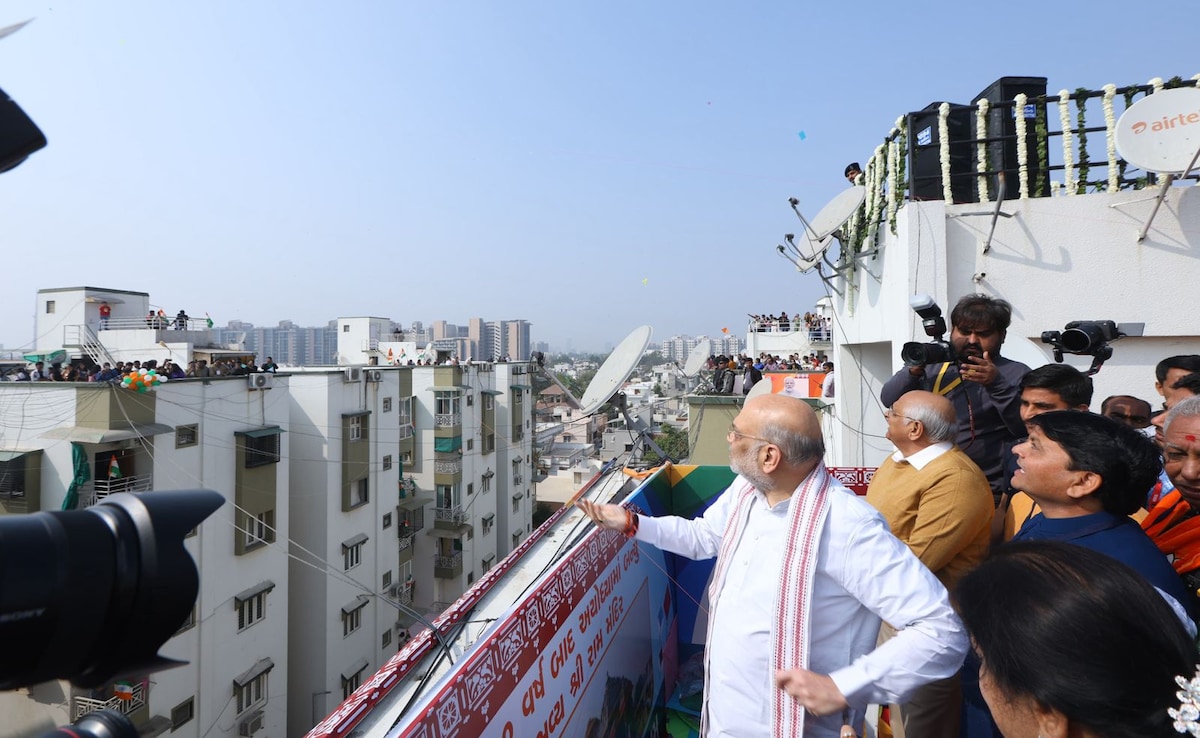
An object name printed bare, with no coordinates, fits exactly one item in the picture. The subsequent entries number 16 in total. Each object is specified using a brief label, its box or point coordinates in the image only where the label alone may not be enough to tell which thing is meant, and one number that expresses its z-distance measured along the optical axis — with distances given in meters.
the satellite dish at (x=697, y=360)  18.12
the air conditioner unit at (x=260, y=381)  12.31
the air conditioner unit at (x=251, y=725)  11.98
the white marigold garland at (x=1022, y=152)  5.80
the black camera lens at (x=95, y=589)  0.61
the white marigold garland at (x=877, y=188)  7.04
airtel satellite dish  4.89
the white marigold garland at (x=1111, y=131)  5.59
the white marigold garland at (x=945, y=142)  6.00
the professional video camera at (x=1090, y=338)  3.06
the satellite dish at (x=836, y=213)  6.95
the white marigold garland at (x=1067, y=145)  5.73
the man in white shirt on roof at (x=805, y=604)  1.55
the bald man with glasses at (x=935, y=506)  2.11
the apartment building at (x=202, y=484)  9.48
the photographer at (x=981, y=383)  2.91
